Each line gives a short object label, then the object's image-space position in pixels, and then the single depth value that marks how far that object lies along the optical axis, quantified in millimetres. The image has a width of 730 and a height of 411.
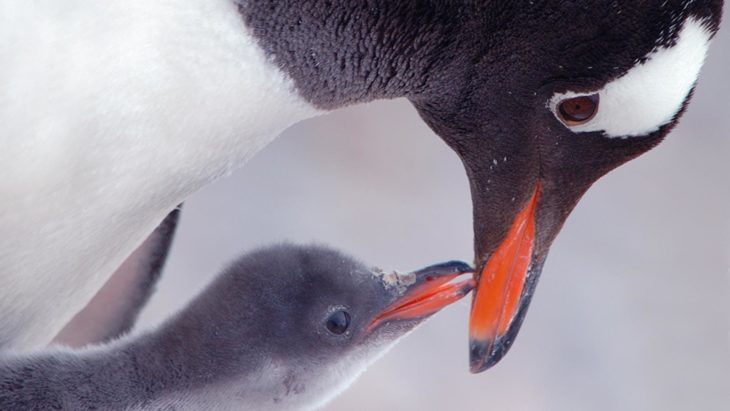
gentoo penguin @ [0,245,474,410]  3621
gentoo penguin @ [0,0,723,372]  3564
